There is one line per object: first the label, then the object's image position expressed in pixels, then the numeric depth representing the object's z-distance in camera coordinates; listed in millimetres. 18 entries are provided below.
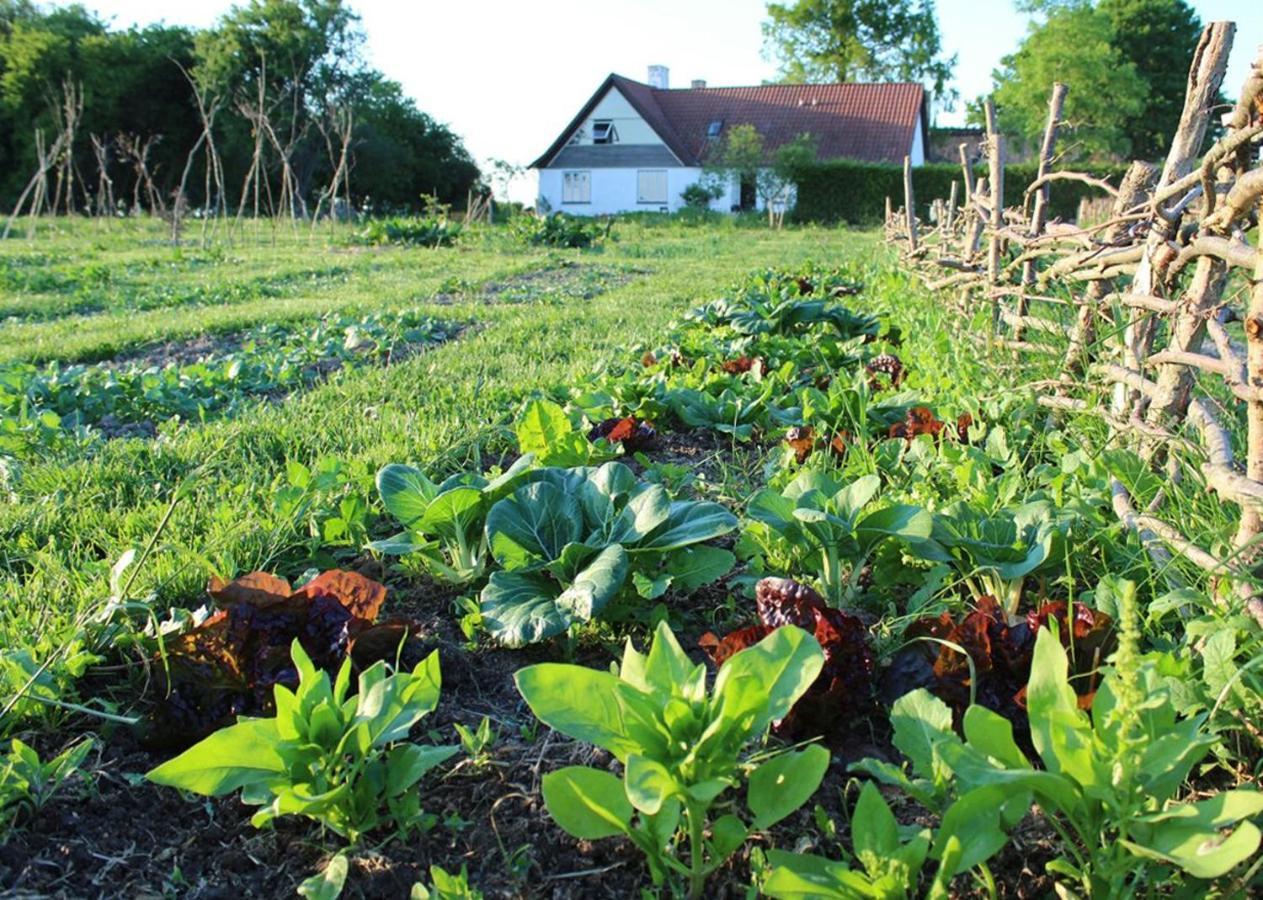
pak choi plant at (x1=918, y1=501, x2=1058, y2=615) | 2113
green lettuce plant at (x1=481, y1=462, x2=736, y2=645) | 2061
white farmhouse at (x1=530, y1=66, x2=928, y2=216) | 41344
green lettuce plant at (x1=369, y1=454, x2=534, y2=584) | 2307
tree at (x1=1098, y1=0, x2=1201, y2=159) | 53531
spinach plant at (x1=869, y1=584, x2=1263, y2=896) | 1189
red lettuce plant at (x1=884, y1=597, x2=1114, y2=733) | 1830
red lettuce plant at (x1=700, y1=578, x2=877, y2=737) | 1773
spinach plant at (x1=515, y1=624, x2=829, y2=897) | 1402
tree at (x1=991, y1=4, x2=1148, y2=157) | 45500
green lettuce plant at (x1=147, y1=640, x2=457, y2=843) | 1513
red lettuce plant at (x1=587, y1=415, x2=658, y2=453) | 3447
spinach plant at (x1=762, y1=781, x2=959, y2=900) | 1257
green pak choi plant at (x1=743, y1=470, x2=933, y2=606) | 2137
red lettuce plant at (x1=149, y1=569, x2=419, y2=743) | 1857
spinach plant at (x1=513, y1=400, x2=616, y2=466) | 2861
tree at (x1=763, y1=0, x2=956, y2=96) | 50688
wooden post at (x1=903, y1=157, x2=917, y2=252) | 8930
